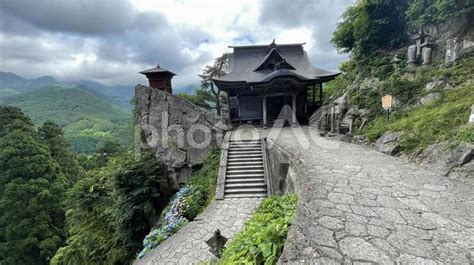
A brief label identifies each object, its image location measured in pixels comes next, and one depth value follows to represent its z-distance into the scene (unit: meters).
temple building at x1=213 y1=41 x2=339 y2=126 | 14.41
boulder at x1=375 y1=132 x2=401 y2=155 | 6.41
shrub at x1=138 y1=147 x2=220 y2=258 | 6.58
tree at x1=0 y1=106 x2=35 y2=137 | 16.97
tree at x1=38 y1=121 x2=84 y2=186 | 20.67
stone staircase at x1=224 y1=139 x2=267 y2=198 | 7.78
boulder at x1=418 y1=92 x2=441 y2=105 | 8.21
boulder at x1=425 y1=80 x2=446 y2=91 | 8.59
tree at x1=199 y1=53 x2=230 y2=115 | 23.14
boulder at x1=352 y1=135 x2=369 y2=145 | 8.19
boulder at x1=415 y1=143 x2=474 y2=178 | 4.36
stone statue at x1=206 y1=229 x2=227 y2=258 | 4.18
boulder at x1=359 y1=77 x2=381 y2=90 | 11.77
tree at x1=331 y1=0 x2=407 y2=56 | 12.23
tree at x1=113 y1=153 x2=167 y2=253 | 8.98
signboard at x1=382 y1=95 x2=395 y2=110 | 8.48
